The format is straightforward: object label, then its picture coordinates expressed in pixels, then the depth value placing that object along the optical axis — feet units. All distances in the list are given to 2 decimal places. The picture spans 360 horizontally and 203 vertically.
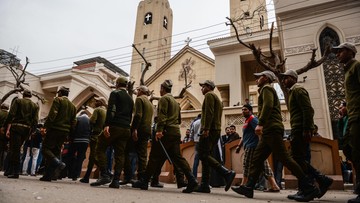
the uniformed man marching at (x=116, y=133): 14.98
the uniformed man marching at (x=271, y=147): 11.99
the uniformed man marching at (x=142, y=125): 17.02
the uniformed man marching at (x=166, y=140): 14.65
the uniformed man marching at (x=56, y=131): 16.92
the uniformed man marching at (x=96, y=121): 19.94
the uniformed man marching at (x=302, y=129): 12.54
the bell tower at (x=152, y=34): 123.75
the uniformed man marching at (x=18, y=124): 17.99
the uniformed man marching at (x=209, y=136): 14.03
